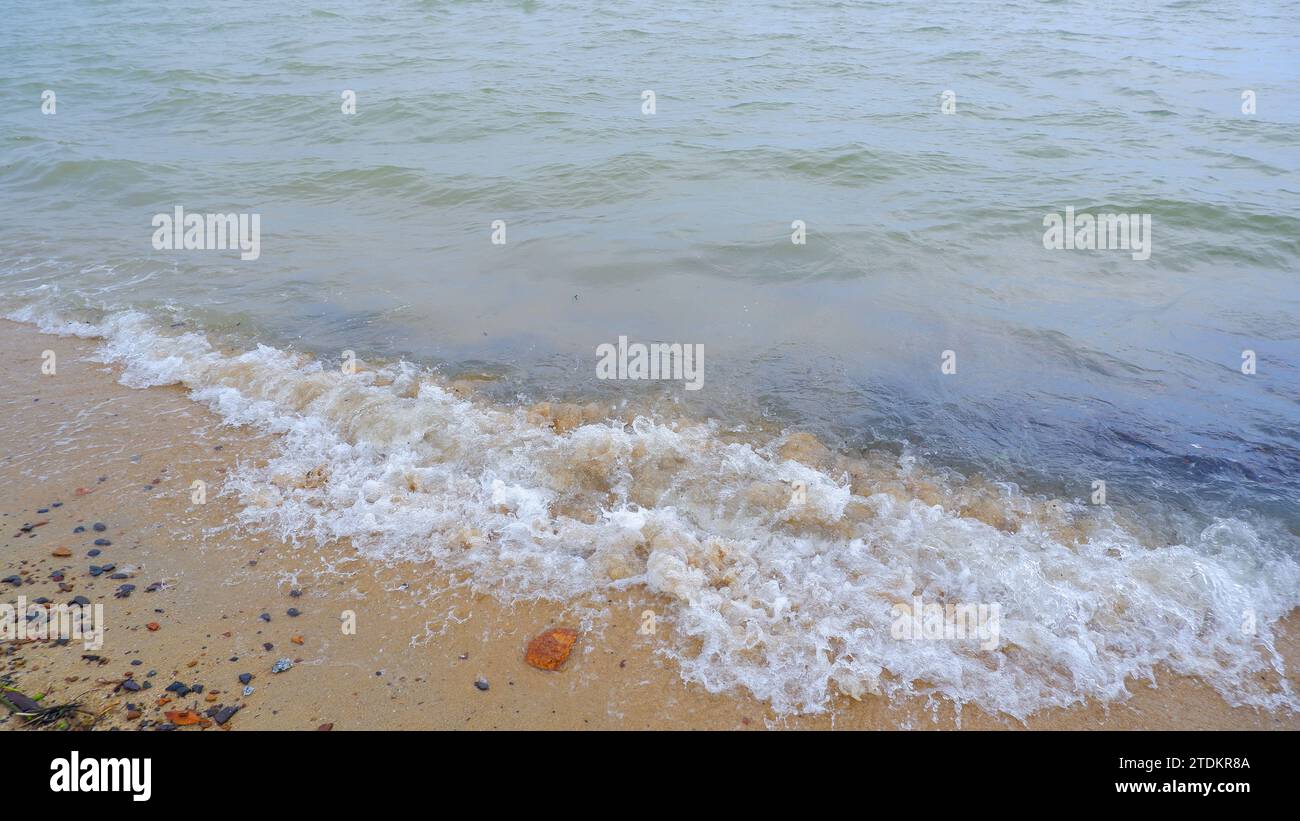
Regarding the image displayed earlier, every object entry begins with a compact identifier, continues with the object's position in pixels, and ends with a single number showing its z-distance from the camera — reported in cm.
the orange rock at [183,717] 320
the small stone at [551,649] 358
